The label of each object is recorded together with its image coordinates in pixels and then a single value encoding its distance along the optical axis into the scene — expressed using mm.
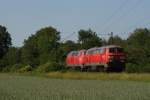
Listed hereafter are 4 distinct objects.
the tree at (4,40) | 111750
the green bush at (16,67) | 71156
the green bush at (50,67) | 60375
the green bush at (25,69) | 65137
